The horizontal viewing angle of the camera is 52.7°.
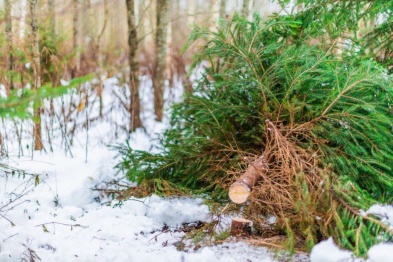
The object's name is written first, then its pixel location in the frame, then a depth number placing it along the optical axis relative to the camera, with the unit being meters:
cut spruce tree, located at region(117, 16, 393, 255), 2.80
